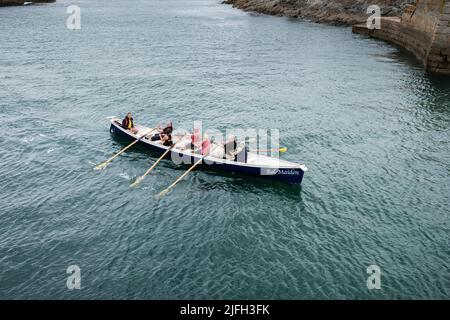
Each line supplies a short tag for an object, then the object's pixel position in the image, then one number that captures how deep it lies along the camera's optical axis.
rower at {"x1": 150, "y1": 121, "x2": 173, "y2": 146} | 29.02
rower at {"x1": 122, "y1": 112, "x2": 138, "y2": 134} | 31.31
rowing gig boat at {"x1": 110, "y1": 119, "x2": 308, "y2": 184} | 24.98
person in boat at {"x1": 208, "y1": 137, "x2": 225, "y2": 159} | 27.20
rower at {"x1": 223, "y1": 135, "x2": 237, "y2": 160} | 27.08
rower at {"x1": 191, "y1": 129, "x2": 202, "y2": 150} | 28.16
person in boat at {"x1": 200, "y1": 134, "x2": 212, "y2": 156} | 27.39
